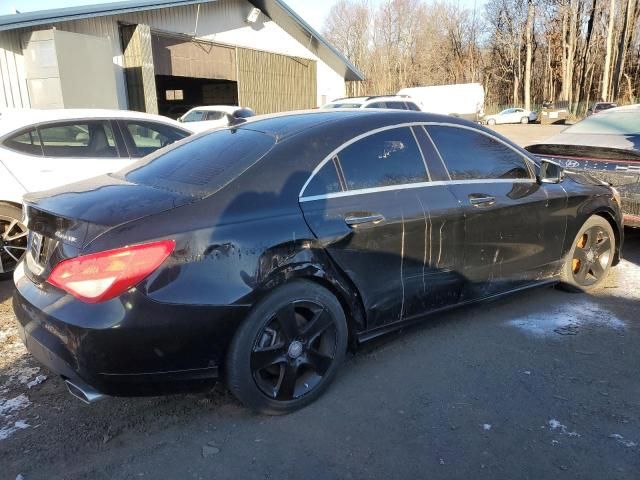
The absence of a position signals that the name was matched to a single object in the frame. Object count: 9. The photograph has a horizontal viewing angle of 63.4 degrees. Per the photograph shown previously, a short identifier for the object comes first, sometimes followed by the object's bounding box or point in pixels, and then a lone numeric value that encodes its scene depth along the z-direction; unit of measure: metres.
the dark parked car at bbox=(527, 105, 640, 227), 5.29
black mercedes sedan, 2.40
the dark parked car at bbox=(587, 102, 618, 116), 34.78
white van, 36.03
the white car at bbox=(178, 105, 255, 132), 12.04
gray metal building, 11.06
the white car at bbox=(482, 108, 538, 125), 43.66
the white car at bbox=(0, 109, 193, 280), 4.99
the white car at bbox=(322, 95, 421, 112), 14.15
